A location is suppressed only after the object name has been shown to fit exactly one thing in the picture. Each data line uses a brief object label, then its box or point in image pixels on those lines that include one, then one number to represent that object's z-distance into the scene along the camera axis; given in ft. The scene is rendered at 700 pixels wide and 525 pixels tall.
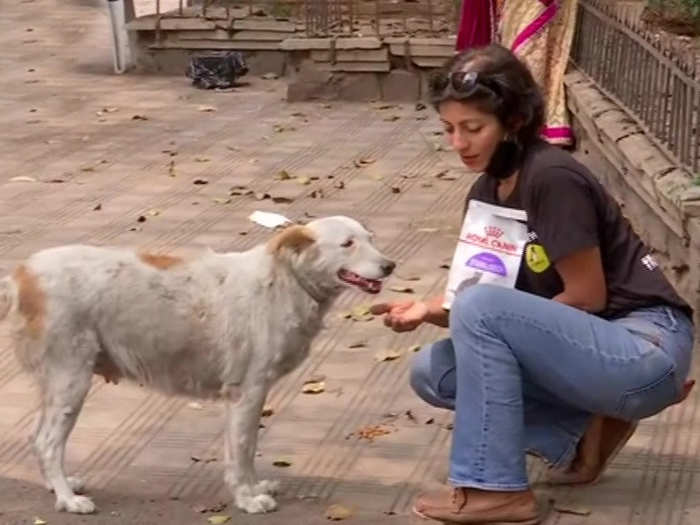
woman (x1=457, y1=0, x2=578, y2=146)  28.35
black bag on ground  44.98
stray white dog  15.98
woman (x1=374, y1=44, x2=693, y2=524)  14.89
